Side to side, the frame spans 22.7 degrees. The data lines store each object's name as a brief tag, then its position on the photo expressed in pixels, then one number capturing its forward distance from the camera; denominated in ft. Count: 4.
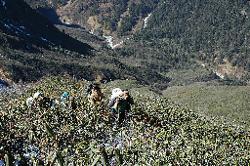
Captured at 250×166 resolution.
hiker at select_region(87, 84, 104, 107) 74.90
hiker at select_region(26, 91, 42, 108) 66.95
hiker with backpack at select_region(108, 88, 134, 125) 73.51
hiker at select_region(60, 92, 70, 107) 69.62
